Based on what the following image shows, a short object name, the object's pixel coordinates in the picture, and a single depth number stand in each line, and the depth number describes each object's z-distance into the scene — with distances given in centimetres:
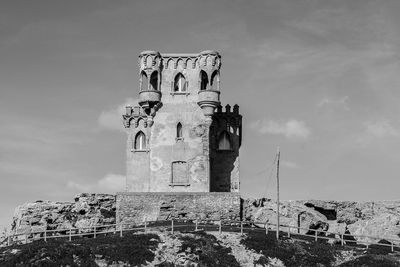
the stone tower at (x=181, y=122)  7594
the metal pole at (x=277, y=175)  6543
